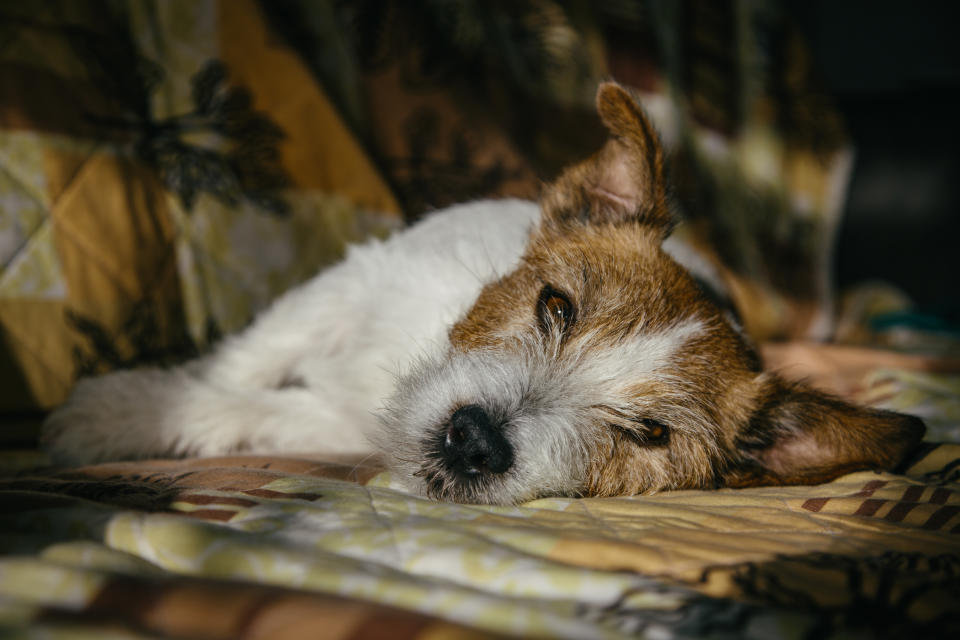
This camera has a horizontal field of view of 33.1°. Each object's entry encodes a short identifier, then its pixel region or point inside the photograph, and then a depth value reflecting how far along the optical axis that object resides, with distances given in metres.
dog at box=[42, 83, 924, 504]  0.66
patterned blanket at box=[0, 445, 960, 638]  0.51
